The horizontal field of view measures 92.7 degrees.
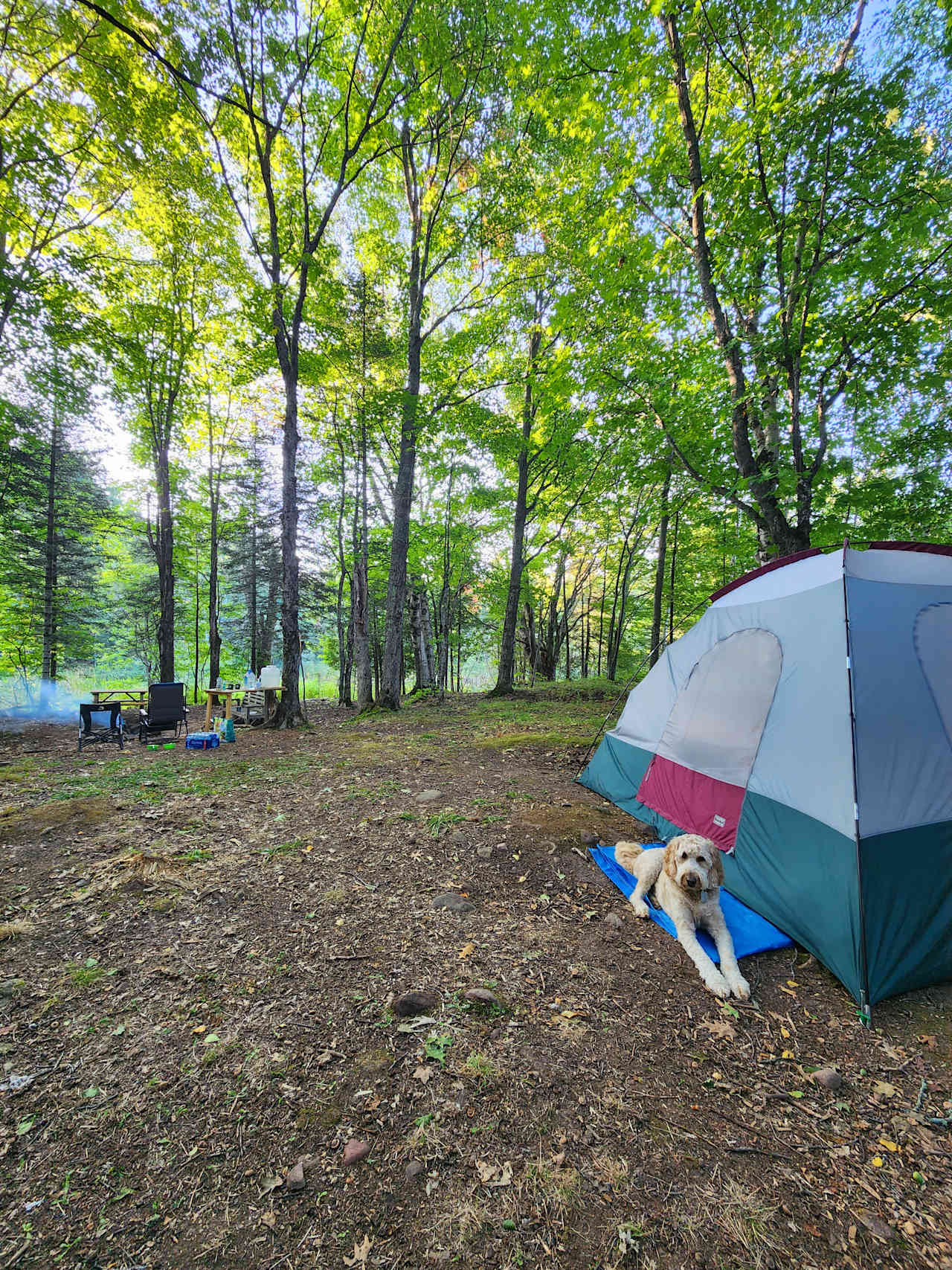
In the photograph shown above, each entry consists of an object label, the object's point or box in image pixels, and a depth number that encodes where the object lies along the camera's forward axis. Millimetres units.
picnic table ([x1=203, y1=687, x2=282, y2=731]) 8555
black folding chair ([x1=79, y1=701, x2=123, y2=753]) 7934
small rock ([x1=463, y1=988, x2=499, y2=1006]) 2521
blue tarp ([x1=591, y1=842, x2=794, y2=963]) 2986
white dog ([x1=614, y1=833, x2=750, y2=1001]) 2770
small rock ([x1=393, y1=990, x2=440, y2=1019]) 2453
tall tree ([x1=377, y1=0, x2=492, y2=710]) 9508
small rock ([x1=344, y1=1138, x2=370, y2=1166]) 1760
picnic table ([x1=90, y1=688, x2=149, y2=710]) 8027
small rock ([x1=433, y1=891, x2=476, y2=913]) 3352
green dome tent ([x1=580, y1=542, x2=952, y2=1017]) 2676
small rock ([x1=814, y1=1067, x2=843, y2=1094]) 2139
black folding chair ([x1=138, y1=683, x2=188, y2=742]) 8414
